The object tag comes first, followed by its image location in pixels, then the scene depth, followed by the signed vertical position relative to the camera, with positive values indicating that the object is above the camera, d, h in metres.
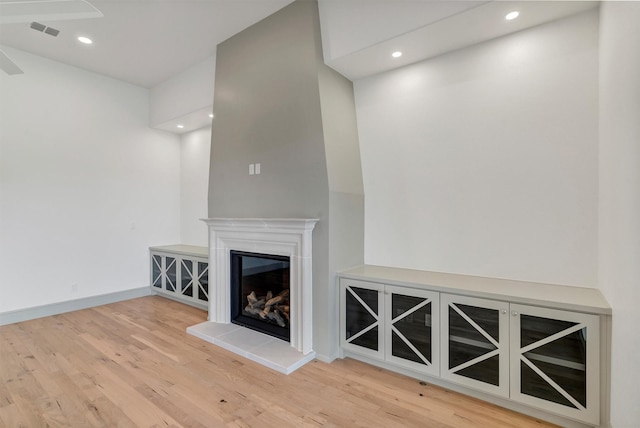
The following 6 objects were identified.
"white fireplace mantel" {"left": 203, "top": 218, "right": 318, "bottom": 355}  2.85 -0.46
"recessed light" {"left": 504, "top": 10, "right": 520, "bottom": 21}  2.21 +1.44
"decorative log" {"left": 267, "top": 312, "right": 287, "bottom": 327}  3.18 -1.18
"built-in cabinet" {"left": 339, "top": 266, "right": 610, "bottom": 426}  1.84 -0.98
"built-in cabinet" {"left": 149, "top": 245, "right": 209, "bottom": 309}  4.18 -0.96
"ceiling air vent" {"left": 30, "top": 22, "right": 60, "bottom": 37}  3.27 +2.04
